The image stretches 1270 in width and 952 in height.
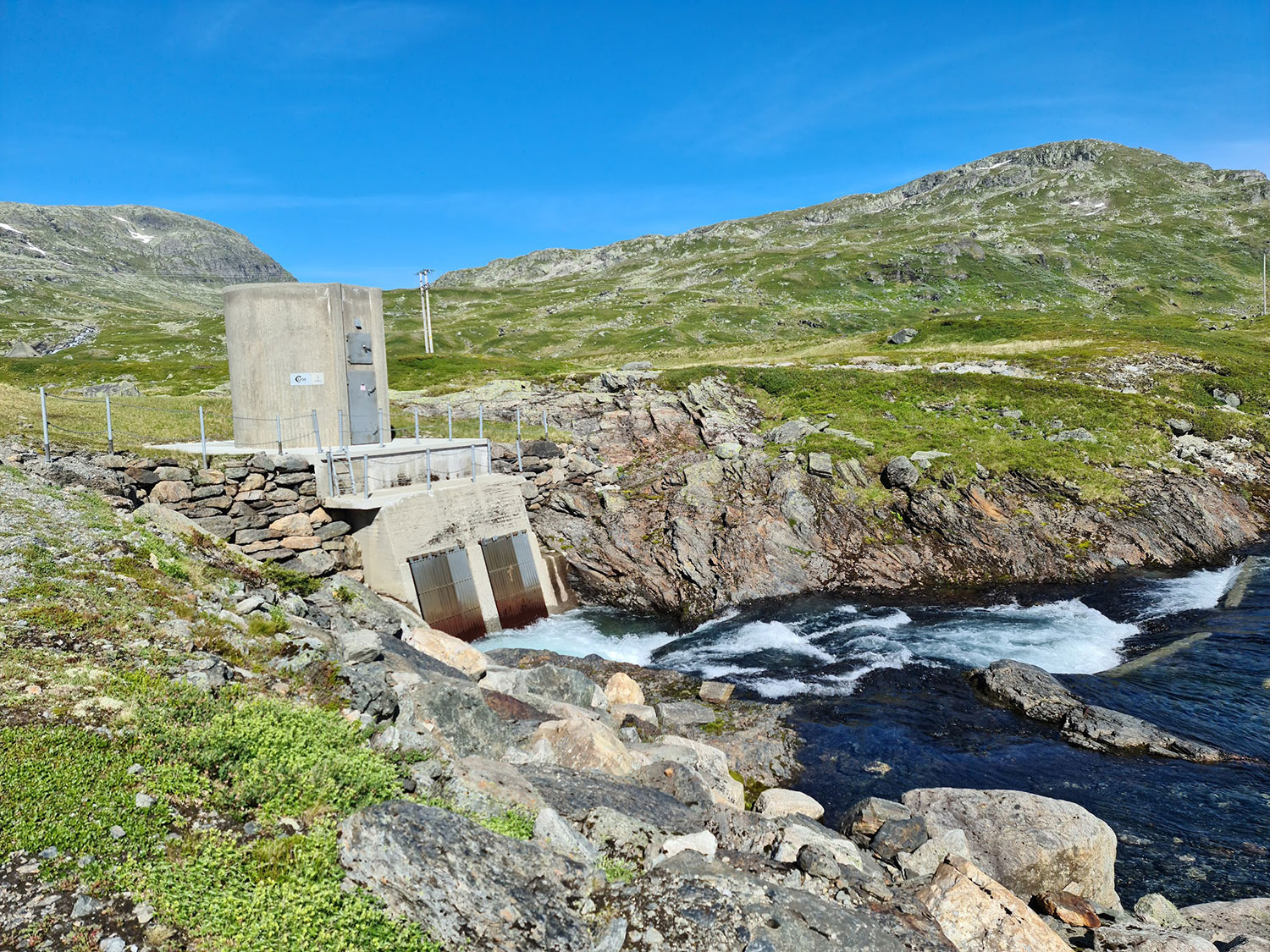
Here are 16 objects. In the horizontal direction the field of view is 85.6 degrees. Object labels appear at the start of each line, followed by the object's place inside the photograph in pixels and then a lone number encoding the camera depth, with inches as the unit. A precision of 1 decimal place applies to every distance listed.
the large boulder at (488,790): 328.8
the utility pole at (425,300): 3095.5
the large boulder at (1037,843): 419.8
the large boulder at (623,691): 674.8
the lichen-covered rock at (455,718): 412.5
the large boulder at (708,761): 483.8
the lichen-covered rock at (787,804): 495.5
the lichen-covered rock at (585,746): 437.1
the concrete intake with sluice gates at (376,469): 922.7
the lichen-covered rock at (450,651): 637.3
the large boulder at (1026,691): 666.2
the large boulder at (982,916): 333.4
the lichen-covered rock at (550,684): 605.9
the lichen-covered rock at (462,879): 252.4
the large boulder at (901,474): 1231.5
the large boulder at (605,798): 359.9
